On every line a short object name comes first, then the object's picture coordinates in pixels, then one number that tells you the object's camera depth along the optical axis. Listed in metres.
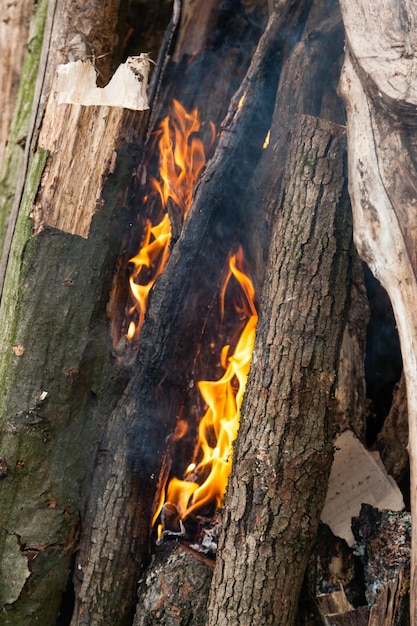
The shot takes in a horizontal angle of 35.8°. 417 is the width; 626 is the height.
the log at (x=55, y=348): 3.04
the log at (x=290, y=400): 2.61
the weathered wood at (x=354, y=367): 3.11
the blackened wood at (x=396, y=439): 3.14
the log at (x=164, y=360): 3.01
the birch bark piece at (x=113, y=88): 3.22
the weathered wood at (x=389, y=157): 2.33
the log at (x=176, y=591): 2.81
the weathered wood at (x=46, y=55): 3.43
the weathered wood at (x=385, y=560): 2.55
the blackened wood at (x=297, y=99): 3.17
